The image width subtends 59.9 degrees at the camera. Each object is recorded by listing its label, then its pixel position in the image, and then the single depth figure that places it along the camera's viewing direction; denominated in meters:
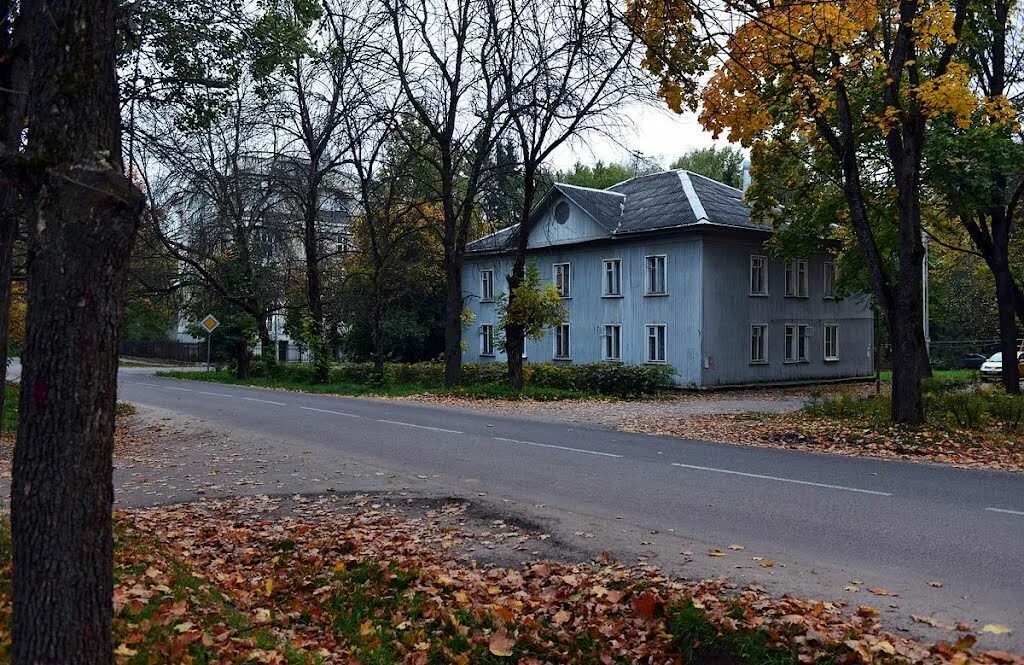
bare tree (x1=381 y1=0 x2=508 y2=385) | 26.62
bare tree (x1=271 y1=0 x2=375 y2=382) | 30.56
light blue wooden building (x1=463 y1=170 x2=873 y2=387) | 33.59
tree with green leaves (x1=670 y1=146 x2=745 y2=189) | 66.42
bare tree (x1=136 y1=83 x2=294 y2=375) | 24.83
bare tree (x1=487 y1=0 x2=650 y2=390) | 23.94
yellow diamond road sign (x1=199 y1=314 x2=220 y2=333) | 40.44
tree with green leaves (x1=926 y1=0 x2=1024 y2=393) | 22.77
